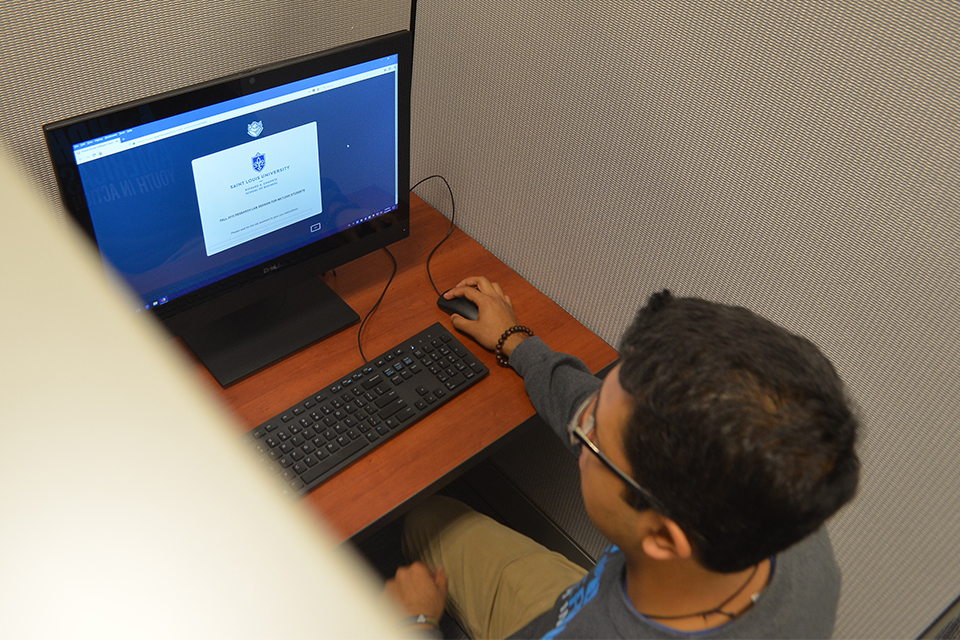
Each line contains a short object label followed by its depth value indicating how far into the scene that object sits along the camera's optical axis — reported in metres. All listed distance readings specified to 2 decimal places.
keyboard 0.95
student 0.61
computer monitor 0.84
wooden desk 0.95
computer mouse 1.20
